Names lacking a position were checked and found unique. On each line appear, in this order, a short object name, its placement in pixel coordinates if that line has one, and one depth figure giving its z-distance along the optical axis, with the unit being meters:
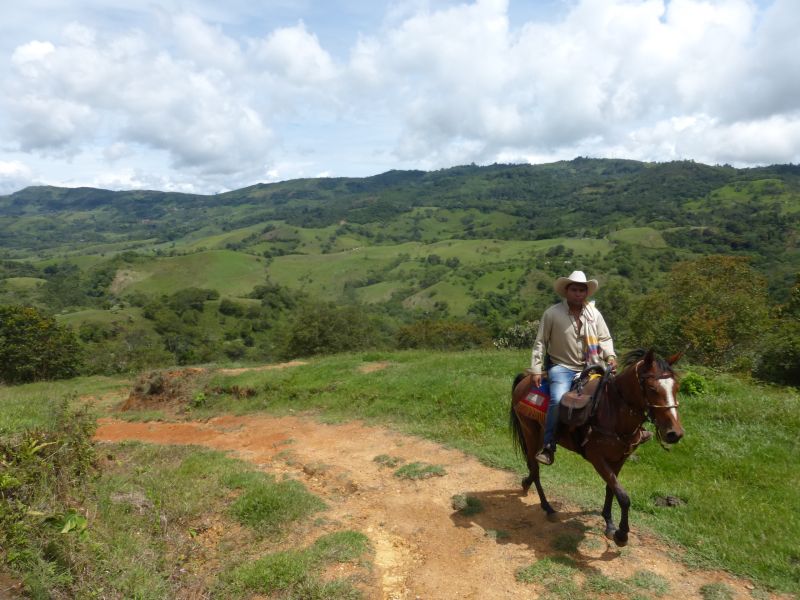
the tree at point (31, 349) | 28.39
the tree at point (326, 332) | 31.91
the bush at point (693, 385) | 11.10
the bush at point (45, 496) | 4.38
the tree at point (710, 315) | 19.98
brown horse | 4.92
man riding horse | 6.04
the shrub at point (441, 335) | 40.62
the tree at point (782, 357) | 15.32
